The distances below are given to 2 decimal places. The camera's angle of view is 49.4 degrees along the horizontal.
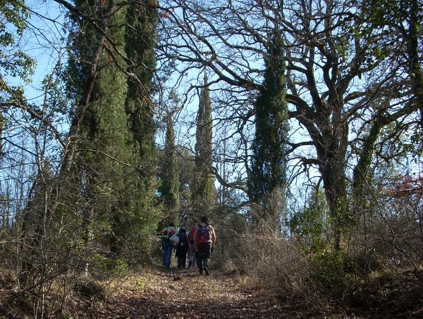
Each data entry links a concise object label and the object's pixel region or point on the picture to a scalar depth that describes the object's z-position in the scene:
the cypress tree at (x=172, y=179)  10.81
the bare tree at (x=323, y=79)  7.16
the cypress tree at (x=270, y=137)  19.47
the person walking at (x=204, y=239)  13.20
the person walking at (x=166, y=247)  17.82
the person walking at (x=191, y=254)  18.17
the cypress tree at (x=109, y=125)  6.71
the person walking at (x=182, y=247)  16.95
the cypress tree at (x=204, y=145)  19.46
